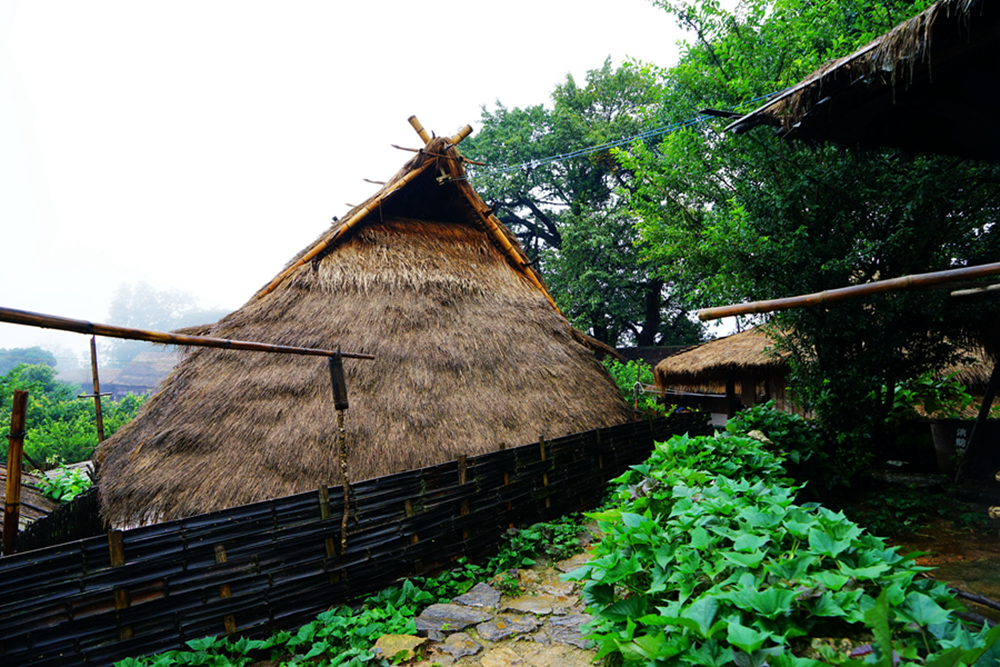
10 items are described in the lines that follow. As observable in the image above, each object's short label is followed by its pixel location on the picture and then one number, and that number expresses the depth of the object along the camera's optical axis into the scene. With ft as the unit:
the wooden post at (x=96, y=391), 21.06
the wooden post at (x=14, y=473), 9.59
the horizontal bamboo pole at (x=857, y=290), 5.41
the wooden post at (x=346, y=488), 12.68
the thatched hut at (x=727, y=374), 34.53
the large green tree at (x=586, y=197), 59.82
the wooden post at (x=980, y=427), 18.15
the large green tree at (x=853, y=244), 16.52
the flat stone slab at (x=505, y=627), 10.56
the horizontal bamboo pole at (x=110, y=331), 8.07
